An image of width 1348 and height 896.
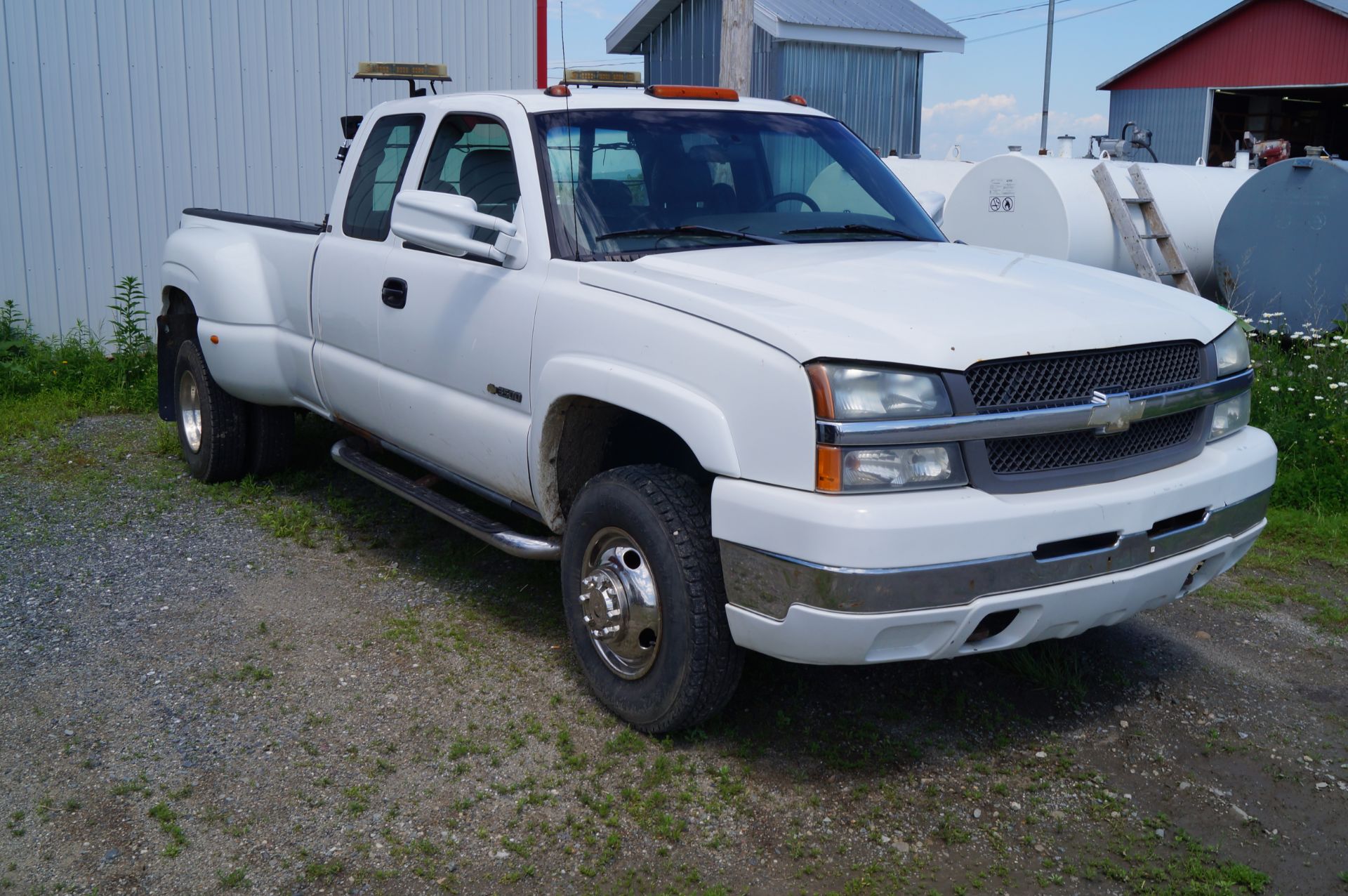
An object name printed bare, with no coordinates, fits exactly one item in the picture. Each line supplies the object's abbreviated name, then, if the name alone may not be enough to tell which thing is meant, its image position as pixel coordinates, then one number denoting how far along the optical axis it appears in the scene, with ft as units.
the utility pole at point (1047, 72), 109.70
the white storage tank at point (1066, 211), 35.63
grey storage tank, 31.32
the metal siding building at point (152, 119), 31.40
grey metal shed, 61.72
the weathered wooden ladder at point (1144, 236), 35.78
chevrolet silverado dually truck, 10.32
